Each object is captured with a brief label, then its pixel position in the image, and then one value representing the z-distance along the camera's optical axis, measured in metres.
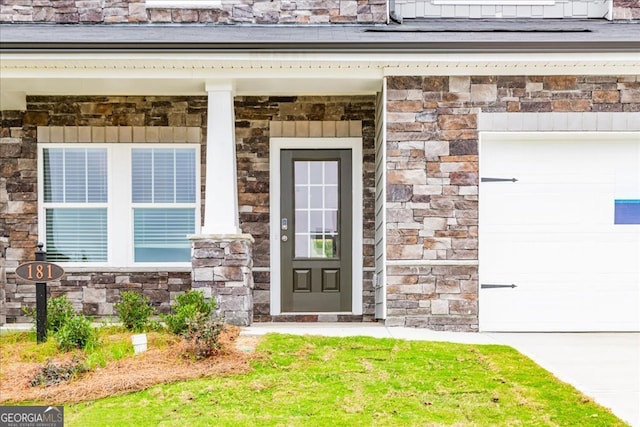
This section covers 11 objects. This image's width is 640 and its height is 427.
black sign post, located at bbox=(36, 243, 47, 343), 6.57
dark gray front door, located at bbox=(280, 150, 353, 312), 8.93
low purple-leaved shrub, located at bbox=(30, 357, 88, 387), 5.30
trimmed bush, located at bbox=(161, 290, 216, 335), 6.40
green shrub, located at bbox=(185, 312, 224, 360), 5.77
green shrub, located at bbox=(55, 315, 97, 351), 6.17
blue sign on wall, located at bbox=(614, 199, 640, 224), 7.74
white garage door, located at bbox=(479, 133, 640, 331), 7.71
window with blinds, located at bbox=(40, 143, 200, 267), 8.79
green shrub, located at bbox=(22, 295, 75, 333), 6.90
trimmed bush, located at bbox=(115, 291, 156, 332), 7.15
